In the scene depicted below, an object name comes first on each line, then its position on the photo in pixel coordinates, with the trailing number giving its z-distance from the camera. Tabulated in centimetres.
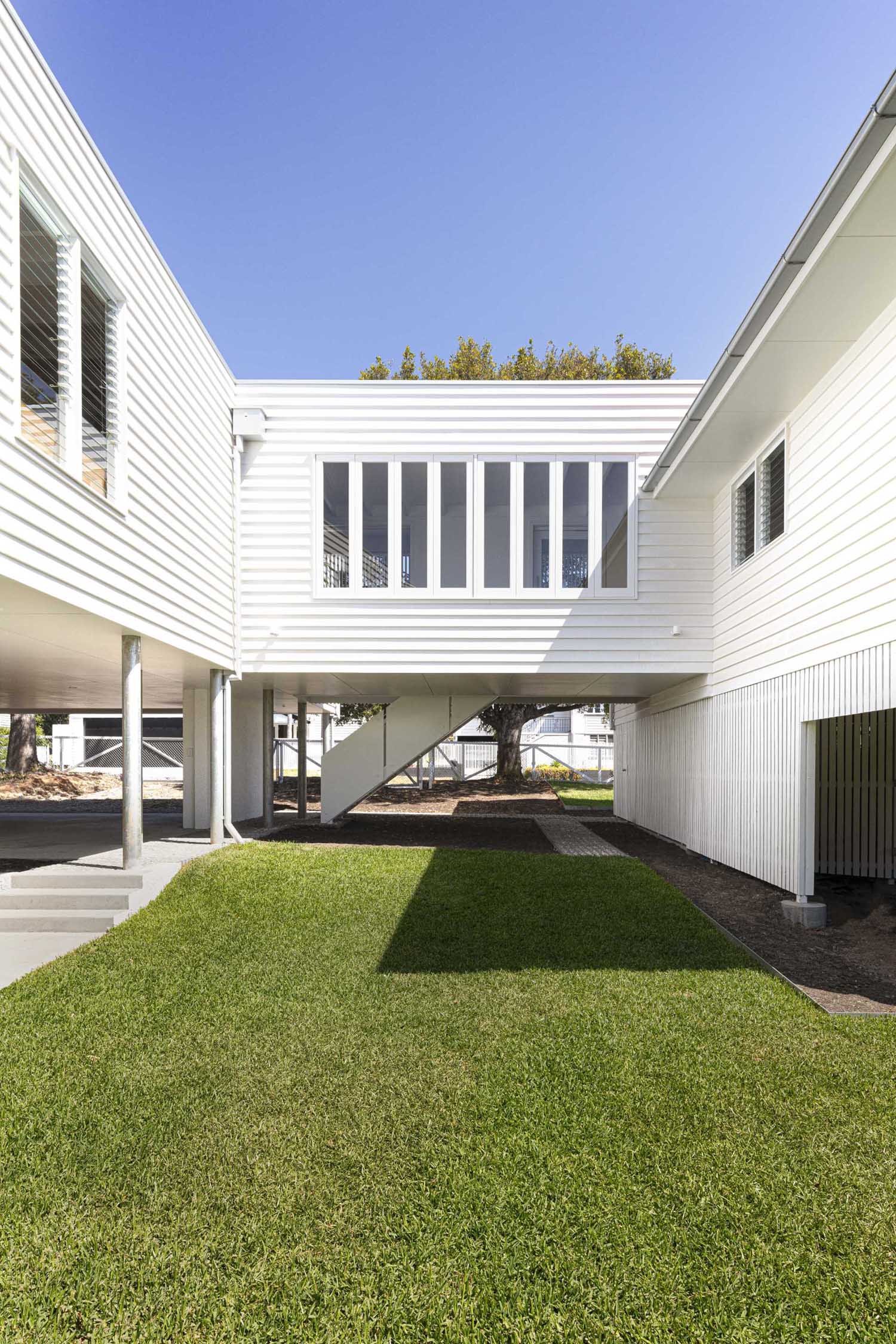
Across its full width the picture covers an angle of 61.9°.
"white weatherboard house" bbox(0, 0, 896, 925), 562
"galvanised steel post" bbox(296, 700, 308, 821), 1426
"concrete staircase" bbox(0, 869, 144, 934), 613
